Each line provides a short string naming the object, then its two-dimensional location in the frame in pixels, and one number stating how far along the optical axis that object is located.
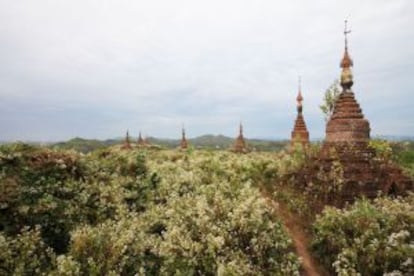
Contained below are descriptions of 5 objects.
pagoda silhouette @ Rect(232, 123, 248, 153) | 30.82
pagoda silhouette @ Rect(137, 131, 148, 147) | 39.45
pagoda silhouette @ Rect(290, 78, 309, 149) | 27.69
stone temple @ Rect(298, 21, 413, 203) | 12.48
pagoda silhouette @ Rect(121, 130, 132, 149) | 34.81
